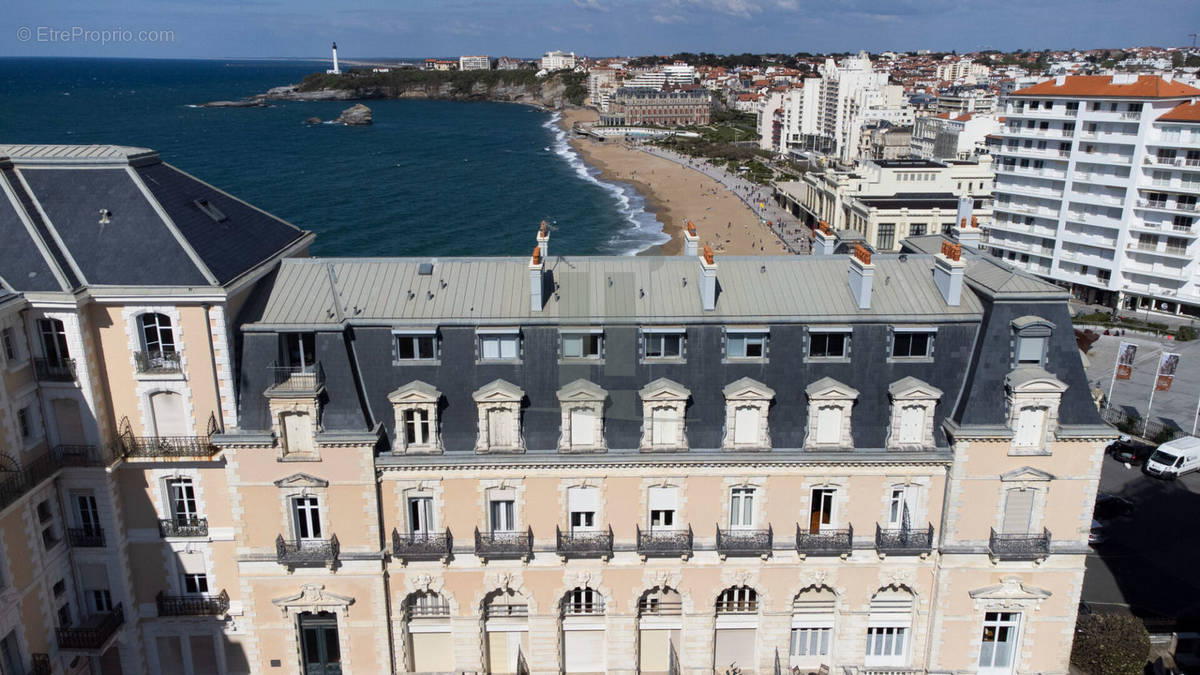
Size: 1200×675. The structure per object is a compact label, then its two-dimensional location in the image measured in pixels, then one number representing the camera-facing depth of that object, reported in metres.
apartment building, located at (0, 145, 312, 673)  30.98
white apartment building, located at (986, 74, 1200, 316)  91.75
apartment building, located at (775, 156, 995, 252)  120.88
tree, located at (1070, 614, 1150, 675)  35.78
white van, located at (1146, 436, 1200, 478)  58.00
